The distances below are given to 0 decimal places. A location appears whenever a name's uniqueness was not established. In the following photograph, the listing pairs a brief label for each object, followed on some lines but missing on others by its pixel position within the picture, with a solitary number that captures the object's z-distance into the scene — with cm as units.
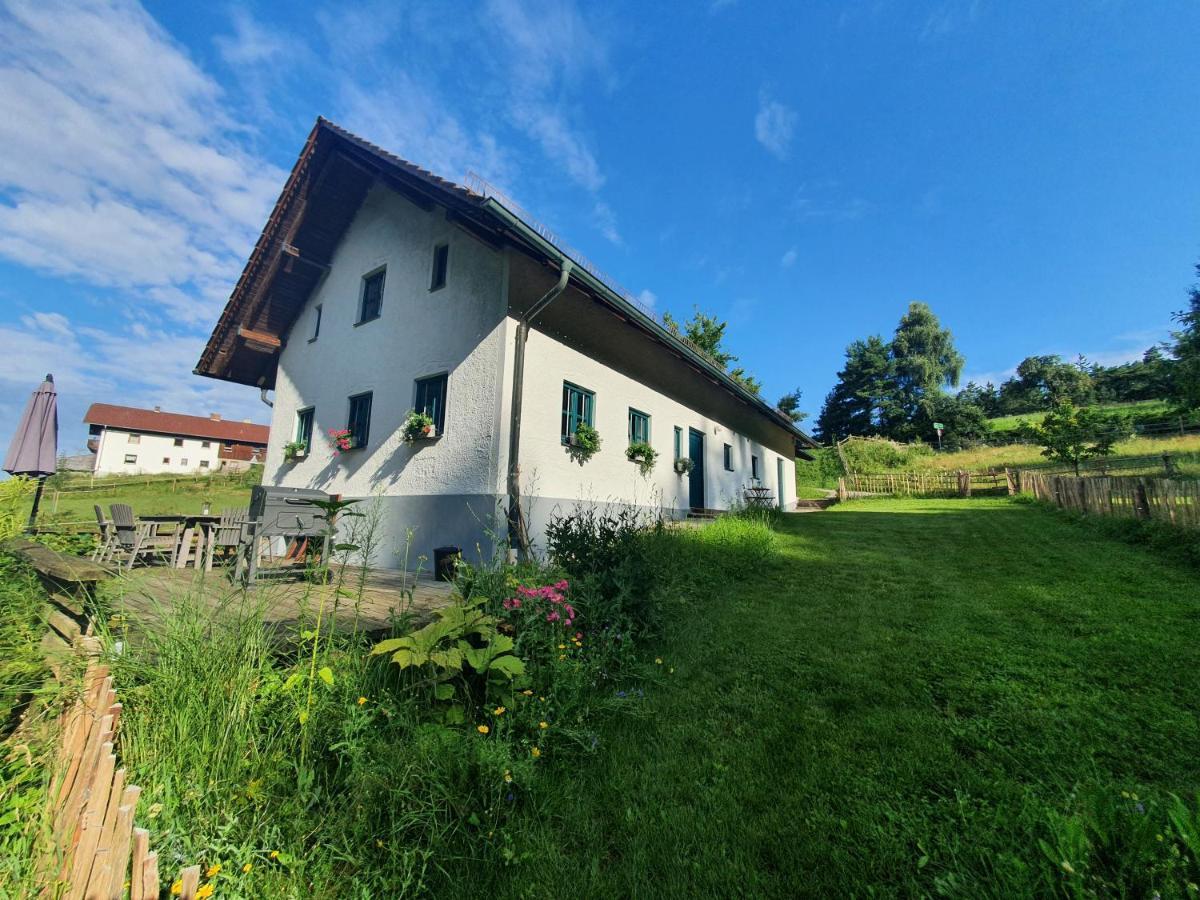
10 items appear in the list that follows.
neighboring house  3956
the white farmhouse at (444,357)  690
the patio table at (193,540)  594
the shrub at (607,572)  348
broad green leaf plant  225
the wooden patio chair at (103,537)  611
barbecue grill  611
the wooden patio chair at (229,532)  649
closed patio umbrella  677
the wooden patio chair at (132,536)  638
